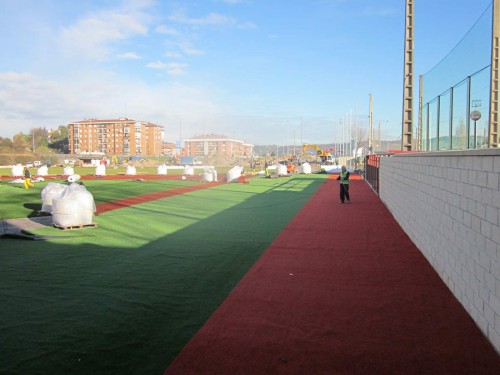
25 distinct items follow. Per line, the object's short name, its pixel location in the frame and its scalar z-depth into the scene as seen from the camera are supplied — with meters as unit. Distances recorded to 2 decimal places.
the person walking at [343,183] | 18.47
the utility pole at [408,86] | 15.66
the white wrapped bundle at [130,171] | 43.19
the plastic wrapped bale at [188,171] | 40.29
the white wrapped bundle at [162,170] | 43.06
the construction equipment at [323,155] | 70.25
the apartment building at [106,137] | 136.00
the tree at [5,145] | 84.50
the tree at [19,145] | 89.31
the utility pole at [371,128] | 36.27
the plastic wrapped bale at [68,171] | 41.11
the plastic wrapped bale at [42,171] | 41.28
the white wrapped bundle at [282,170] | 43.49
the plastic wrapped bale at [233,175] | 33.19
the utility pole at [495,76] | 5.95
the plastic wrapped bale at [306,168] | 51.19
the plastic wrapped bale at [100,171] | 41.34
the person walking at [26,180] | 26.75
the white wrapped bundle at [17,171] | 39.28
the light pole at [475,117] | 6.54
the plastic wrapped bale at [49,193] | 14.32
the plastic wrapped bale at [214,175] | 33.51
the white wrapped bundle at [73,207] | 11.62
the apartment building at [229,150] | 190.75
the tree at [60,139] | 145.38
